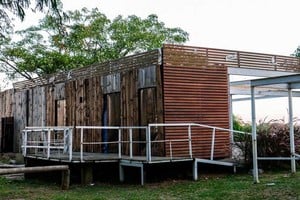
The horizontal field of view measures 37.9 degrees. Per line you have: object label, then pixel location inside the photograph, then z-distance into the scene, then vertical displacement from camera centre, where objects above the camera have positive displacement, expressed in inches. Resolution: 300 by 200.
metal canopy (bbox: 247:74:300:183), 373.4 +39.4
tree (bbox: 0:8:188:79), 941.2 +205.8
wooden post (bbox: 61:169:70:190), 397.3 -39.9
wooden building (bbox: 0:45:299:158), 468.8 +50.5
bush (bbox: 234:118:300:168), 462.6 -9.1
